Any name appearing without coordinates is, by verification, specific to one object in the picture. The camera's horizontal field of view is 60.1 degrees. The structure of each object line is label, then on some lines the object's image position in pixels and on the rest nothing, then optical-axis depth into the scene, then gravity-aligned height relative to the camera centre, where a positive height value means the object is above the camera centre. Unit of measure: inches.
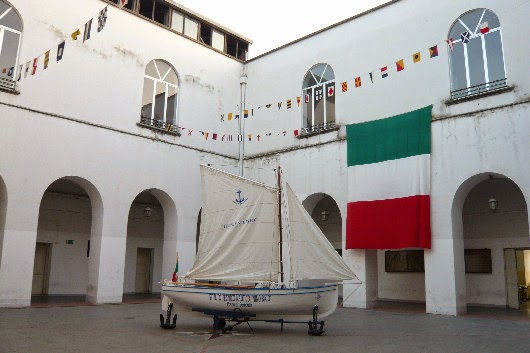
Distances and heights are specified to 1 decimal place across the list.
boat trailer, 391.5 -55.2
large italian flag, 557.6 +96.0
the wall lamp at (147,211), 722.8 +67.1
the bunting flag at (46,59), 507.9 +212.1
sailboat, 394.0 -2.1
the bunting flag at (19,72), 547.8 +211.7
